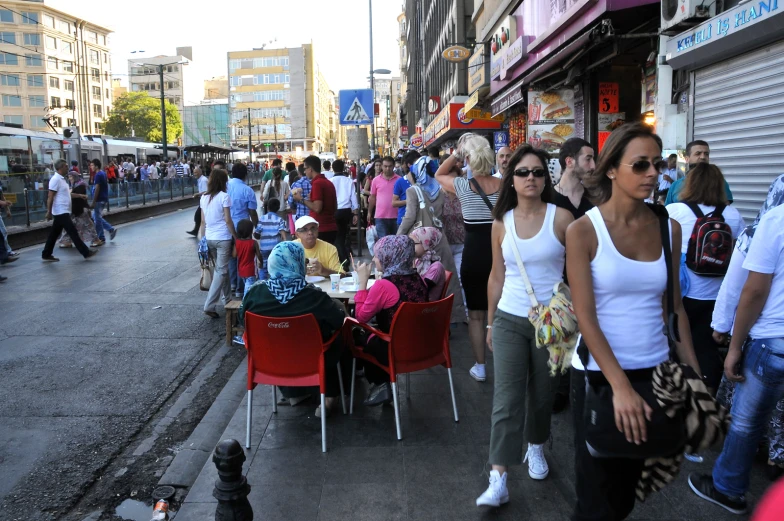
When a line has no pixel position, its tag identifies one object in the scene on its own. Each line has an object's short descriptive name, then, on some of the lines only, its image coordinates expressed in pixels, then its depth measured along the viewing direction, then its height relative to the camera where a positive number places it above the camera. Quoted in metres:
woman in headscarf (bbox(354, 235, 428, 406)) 4.73 -0.79
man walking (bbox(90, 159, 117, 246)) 15.73 -0.44
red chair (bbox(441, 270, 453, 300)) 5.18 -0.80
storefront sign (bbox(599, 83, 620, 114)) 11.49 +1.46
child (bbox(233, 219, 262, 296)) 7.65 -0.84
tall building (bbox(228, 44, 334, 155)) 118.38 +17.20
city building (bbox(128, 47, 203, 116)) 117.44 +20.17
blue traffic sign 11.98 +1.49
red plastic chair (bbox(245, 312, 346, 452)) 4.30 -1.16
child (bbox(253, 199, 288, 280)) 7.98 -0.60
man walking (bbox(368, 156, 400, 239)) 10.75 -0.28
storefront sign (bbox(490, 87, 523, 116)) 13.44 +1.84
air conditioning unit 6.85 +1.82
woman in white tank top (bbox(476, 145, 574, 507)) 3.45 -0.63
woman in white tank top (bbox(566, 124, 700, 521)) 2.38 -0.40
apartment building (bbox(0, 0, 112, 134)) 83.19 +15.79
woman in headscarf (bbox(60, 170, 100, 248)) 14.34 -0.69
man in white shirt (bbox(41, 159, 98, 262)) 13.13 -0.55
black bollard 2.96 -1.40
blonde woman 5.11 -0.29
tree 84.62 +9.05
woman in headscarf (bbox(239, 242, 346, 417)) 4.48 -0.81
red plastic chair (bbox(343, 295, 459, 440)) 4.48 -1.13
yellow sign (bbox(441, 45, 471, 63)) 19.64 +4.01
